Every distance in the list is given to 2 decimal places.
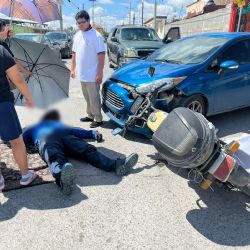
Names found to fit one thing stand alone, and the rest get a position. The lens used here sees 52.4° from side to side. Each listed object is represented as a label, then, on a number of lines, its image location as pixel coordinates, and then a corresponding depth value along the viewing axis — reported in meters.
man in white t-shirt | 4.13
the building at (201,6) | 26.04
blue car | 3.81
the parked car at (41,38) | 11.67
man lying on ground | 2.70
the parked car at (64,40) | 13.90
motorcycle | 2.26
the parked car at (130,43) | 8.38
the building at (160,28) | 31.83
